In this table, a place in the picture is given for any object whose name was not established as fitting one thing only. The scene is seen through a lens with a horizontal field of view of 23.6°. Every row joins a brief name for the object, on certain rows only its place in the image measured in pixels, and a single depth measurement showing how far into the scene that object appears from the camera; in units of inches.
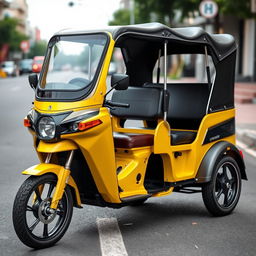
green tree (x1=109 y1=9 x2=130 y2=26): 3527.6
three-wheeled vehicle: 196.1
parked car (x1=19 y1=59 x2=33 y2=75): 2719.2
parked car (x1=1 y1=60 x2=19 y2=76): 2650.1
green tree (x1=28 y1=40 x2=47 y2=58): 5543.8
